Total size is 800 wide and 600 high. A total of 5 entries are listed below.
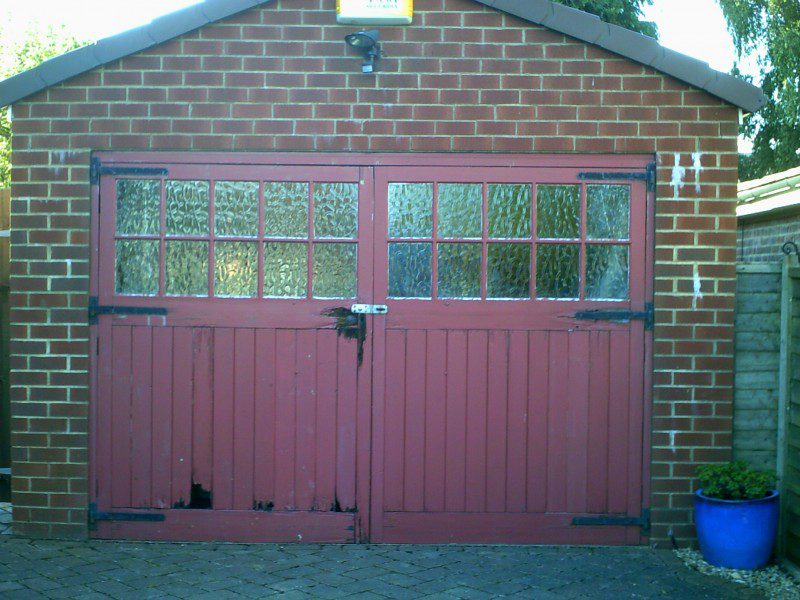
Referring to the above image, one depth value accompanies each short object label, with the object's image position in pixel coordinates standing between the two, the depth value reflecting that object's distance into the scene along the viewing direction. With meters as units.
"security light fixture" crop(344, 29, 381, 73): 5.68
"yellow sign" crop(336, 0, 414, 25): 5.80
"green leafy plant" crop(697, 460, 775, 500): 5.43
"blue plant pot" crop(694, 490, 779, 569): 5.40
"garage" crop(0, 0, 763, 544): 5.87
